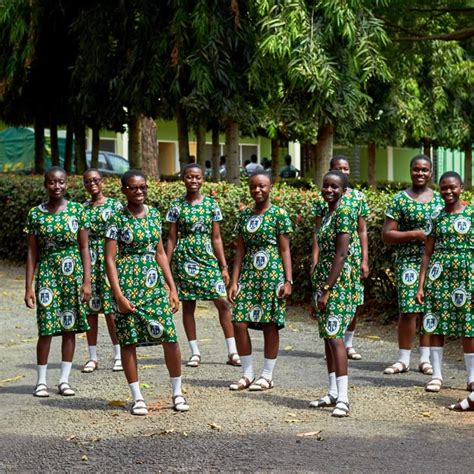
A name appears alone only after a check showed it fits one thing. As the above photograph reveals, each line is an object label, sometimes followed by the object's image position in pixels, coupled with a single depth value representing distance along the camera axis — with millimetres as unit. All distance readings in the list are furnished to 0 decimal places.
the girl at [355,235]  7725
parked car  35281
